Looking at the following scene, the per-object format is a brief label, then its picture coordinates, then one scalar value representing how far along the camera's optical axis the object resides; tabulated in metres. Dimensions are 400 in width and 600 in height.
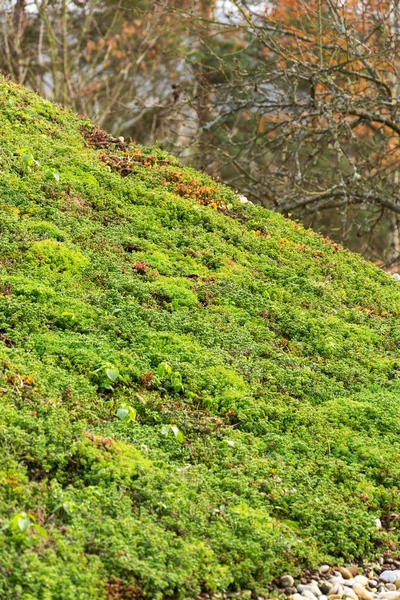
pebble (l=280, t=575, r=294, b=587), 8.16
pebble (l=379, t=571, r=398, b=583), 8.77
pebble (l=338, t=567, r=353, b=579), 8.63
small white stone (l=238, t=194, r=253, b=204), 17.71
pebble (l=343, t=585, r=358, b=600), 8.19
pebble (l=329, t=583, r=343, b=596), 8.23
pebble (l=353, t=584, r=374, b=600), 8.33
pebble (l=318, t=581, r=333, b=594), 8.32
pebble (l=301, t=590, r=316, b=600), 8.03
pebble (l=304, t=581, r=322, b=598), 8.16
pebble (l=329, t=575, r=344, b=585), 8.40
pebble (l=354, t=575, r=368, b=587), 8.54
